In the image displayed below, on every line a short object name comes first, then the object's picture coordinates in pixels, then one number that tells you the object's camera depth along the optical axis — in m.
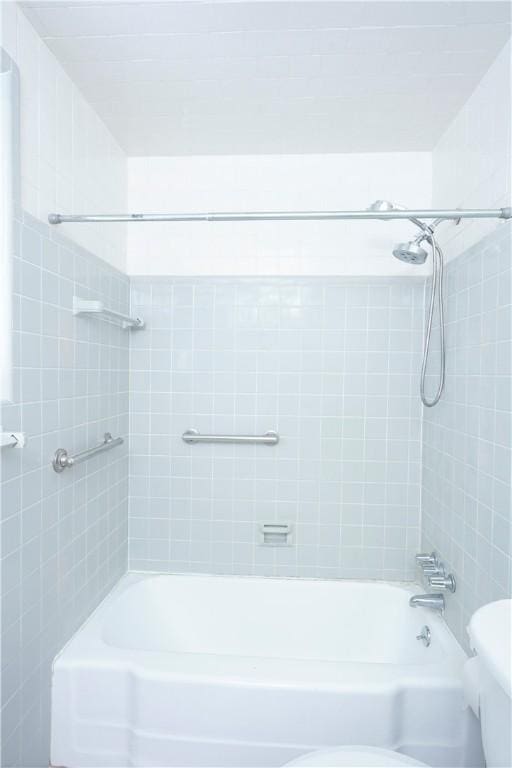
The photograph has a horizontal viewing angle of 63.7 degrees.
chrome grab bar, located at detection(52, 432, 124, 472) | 1.37
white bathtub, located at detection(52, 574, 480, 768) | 1.30
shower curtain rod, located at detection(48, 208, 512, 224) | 1.21
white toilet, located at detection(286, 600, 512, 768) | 0.76
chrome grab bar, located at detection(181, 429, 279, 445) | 1.97
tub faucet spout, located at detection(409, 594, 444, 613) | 1.66
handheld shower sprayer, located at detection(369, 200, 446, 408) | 1.56
